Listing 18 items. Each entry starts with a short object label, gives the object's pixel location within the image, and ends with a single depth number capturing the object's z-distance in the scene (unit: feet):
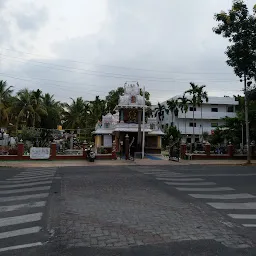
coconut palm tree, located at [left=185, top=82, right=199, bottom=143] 157.38
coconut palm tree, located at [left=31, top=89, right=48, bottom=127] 147.02
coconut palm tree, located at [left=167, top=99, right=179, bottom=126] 185.53
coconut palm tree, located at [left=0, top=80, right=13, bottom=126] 138.41
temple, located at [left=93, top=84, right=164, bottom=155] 118.32
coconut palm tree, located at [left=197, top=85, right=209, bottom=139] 157.38
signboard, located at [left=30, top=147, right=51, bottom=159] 92.48
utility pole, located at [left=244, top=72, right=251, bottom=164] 83.10
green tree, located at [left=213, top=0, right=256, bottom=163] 75.00
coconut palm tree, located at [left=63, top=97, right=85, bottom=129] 177.58
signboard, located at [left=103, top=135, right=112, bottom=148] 127.13
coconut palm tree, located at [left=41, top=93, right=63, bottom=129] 168.25
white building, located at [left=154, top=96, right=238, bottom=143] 188.06
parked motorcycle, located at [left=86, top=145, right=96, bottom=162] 88.89
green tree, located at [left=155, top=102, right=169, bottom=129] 214.48
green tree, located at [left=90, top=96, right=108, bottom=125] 180.96
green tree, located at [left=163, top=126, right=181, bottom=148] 165.99
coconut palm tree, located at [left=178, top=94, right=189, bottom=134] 172.84
